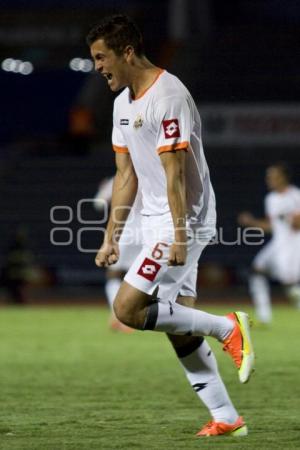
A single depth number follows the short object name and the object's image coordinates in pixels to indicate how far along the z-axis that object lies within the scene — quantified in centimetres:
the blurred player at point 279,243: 3097
